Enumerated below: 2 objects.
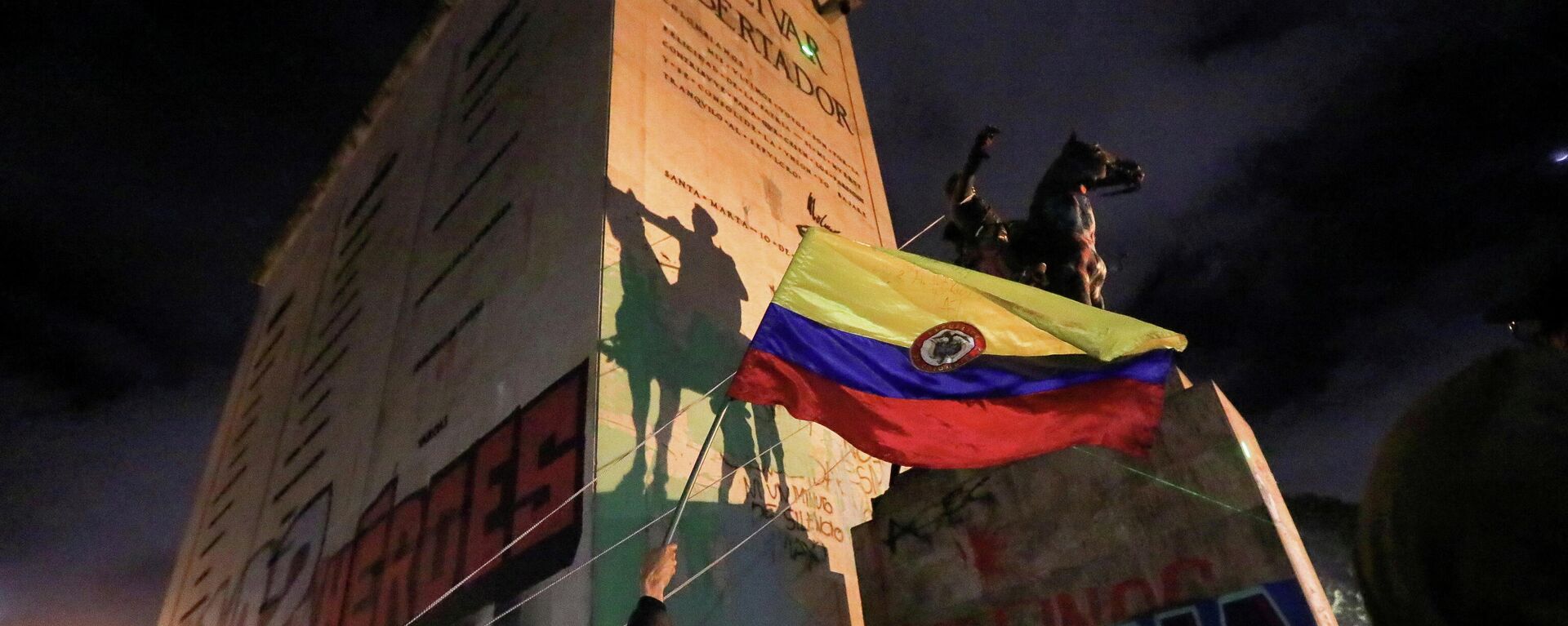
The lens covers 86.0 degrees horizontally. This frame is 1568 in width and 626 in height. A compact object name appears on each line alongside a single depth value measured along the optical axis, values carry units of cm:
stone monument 755
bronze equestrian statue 816
